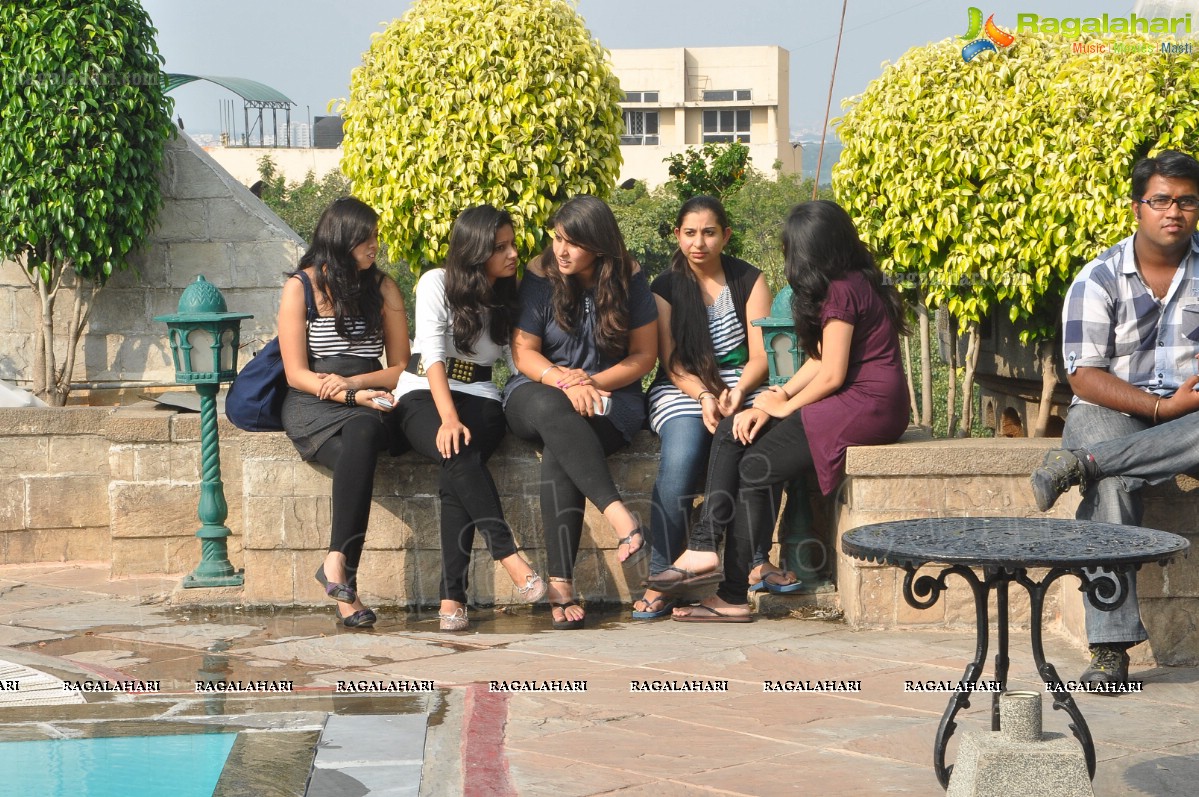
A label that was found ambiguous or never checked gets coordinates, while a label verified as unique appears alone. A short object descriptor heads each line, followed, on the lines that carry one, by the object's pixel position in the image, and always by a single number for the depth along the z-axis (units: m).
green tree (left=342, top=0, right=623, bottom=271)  17.75
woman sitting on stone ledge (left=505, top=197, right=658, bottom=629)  11.75
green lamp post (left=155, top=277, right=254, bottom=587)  12.55
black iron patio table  6.78
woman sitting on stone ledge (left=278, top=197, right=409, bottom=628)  11.80
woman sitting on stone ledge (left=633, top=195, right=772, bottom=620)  11.95
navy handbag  12.49
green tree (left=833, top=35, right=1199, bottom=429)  17.08
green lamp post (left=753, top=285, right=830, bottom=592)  12.17
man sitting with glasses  9.78
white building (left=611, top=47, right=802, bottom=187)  158.12
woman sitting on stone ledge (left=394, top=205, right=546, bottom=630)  11.78
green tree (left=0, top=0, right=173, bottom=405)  16.78
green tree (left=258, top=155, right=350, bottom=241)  60.69
